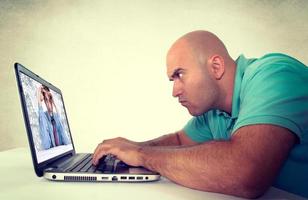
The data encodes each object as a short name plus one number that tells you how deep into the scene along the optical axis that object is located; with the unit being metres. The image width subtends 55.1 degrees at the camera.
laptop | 0.68
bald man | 0.58
